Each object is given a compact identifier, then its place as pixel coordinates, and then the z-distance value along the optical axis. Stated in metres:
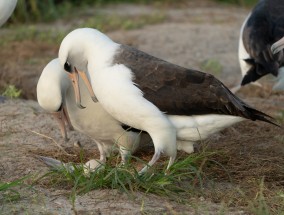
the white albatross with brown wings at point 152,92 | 11.19
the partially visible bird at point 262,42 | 16.45
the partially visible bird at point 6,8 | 15.85
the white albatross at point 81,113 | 11.91
